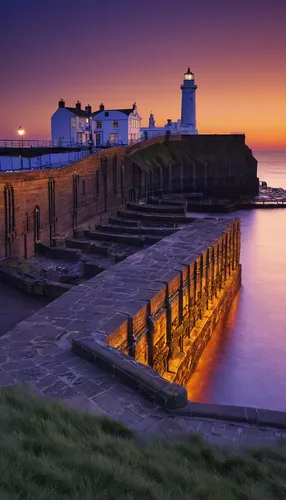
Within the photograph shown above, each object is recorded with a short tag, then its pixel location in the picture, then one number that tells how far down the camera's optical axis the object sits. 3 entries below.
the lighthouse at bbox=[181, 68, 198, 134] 84.12
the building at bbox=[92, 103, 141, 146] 69.06
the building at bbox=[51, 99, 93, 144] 63.66
